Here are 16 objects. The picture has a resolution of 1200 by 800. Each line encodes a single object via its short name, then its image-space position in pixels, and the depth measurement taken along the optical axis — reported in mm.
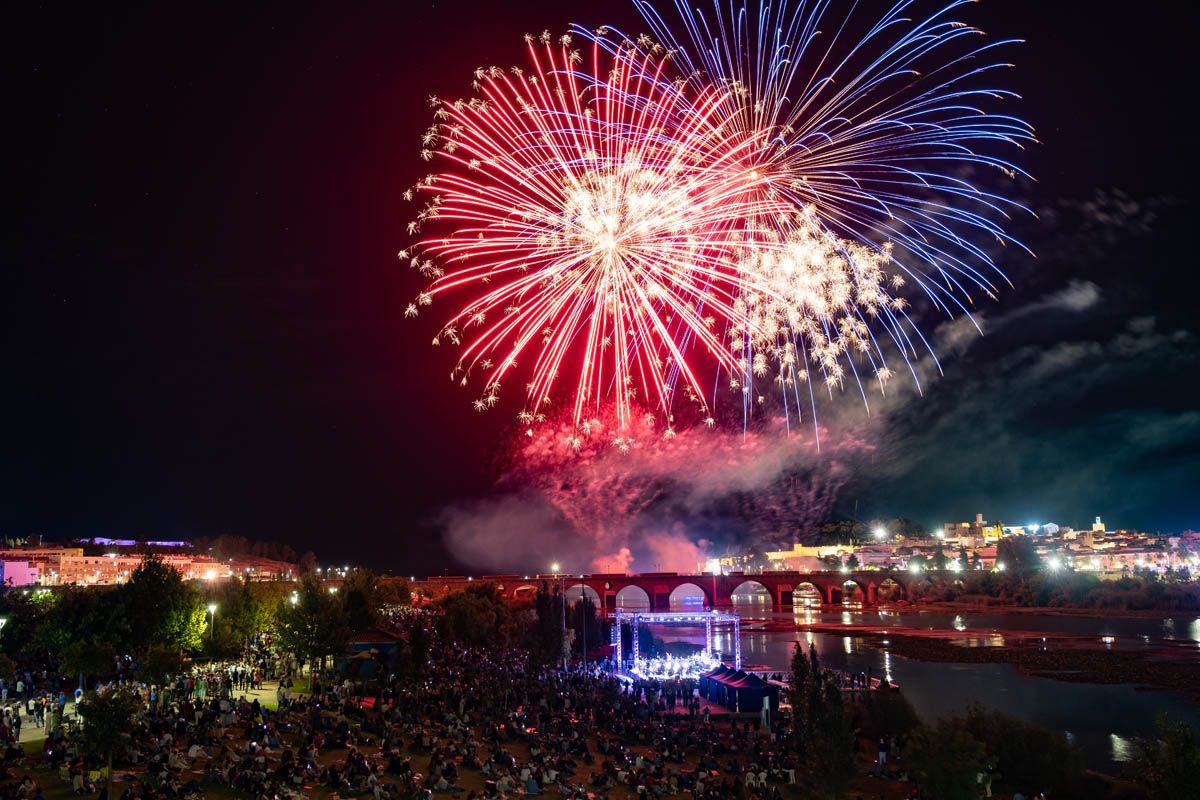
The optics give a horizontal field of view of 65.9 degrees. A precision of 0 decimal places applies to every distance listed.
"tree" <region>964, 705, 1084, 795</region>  29391
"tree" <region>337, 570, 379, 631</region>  51500
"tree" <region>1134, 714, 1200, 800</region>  21844
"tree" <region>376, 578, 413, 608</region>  75881
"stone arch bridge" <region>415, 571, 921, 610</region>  110000
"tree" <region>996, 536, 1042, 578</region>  142300
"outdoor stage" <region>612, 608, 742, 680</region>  51906
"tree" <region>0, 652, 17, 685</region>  32553
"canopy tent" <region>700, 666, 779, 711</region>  38531
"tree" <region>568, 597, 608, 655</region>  67250
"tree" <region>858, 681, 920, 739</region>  37312
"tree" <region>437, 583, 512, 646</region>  68062
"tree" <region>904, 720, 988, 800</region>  22203
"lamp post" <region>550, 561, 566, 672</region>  62112
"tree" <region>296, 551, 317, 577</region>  179875
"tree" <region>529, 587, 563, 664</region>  57812
